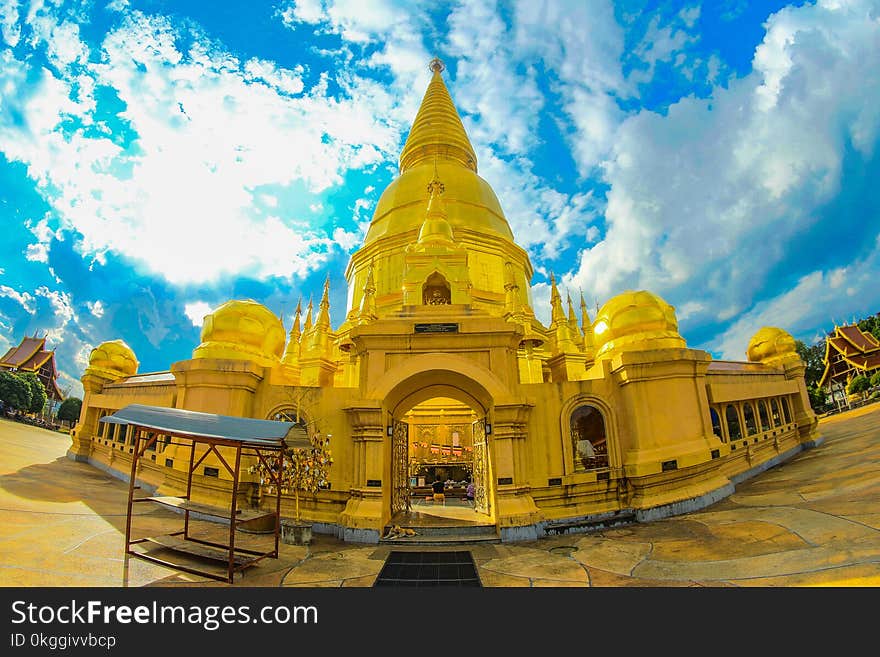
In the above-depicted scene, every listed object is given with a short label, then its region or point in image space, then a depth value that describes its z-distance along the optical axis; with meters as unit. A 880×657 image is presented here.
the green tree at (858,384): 32.94
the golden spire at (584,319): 27.93
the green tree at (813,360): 41.60
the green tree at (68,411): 44.09
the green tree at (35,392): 35.44
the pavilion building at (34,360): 39.75
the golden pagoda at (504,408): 11.30
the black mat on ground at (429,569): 7.50
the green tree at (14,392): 33.53
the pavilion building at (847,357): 35.72
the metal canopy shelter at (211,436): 7.07
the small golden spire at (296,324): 29.18
